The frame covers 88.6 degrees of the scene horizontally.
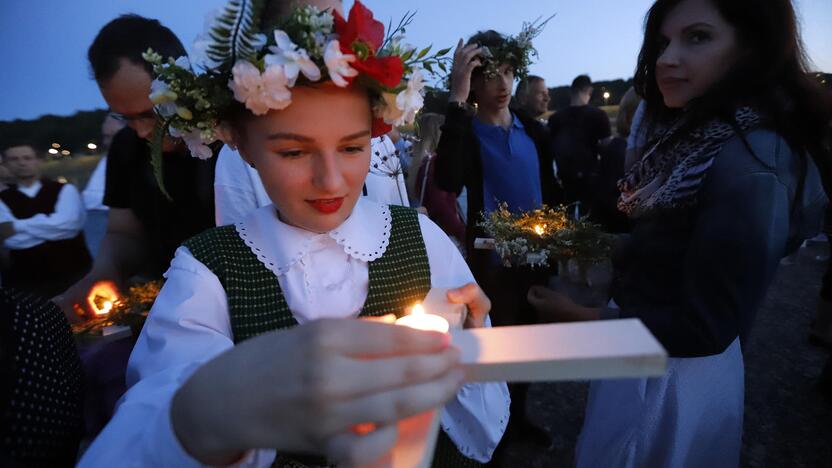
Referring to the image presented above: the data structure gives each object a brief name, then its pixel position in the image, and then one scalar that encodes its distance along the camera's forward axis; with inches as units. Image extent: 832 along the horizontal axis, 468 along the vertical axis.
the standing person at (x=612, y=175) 151.6
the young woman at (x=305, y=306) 21.2
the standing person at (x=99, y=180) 181.3
